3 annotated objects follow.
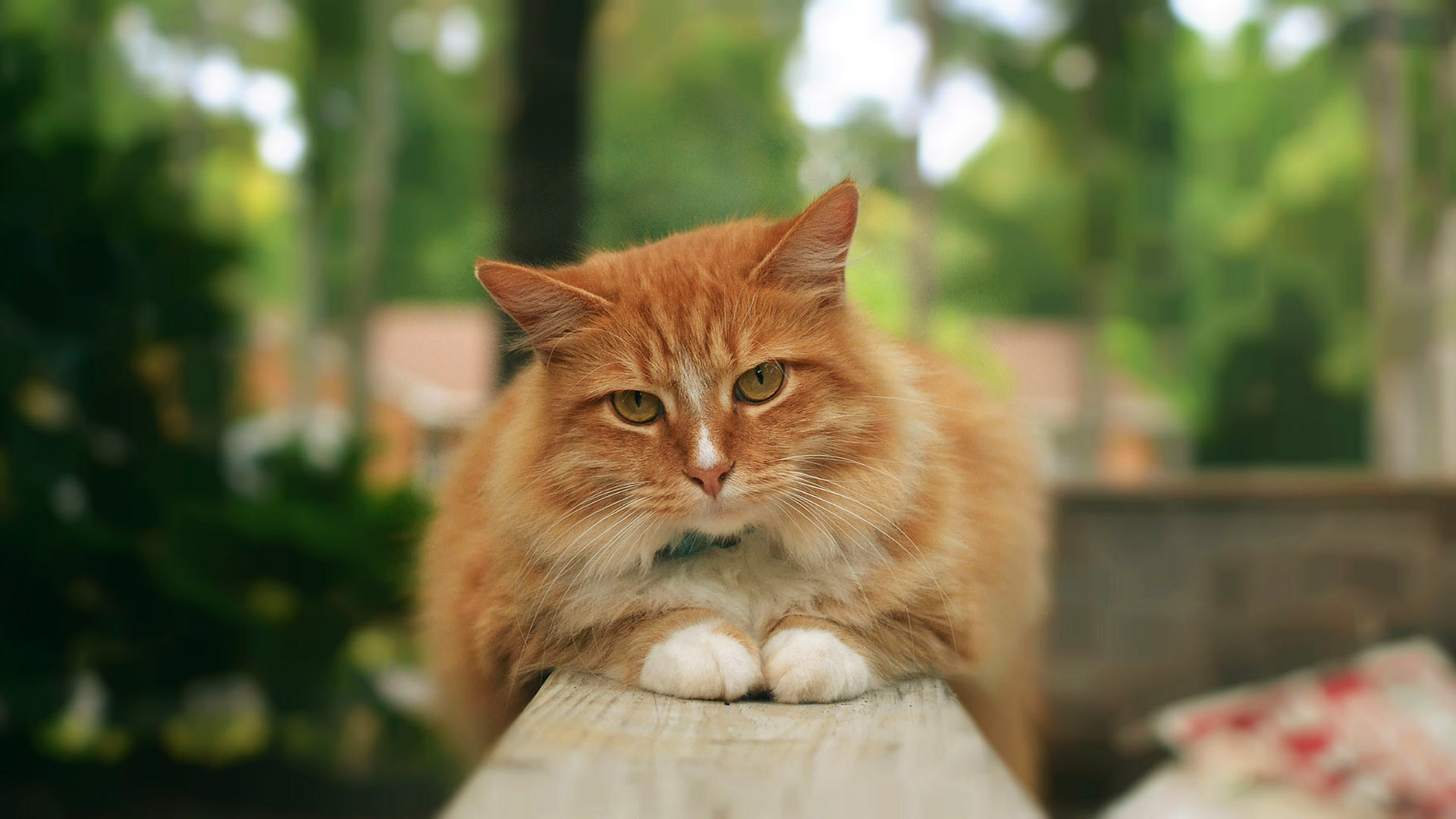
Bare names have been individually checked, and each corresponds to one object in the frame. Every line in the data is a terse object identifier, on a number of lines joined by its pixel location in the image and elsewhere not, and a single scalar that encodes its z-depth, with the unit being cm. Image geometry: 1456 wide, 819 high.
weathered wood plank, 39
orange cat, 55
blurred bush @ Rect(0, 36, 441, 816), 216
